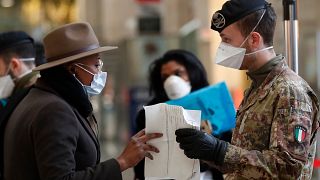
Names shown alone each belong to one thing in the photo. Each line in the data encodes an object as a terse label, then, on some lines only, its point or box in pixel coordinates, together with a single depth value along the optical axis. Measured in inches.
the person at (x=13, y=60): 360.8
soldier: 209.8
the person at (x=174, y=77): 354.0
